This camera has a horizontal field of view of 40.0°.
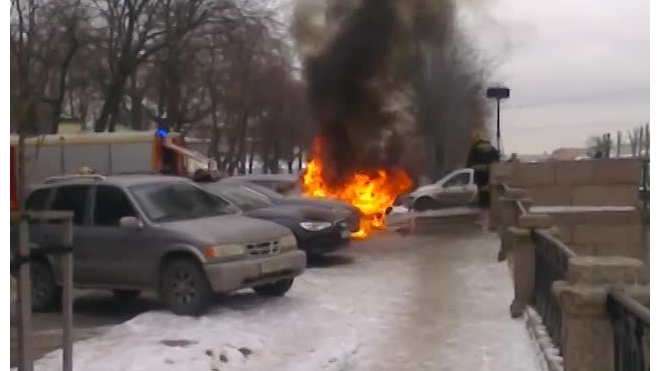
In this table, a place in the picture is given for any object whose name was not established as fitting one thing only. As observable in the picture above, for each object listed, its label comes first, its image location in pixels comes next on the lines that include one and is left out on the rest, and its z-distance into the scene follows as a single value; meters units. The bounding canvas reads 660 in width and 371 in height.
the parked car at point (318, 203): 15.14
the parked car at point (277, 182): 17.72
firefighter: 24.58
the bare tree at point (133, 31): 31.50
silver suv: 10.09
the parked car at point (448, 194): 29.77
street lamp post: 23.92
